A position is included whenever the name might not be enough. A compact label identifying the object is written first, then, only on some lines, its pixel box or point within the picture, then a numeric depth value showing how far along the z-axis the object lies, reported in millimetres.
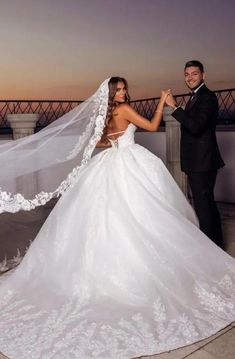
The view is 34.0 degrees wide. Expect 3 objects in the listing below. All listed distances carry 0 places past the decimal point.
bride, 2301
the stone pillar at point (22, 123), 5281
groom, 3396
